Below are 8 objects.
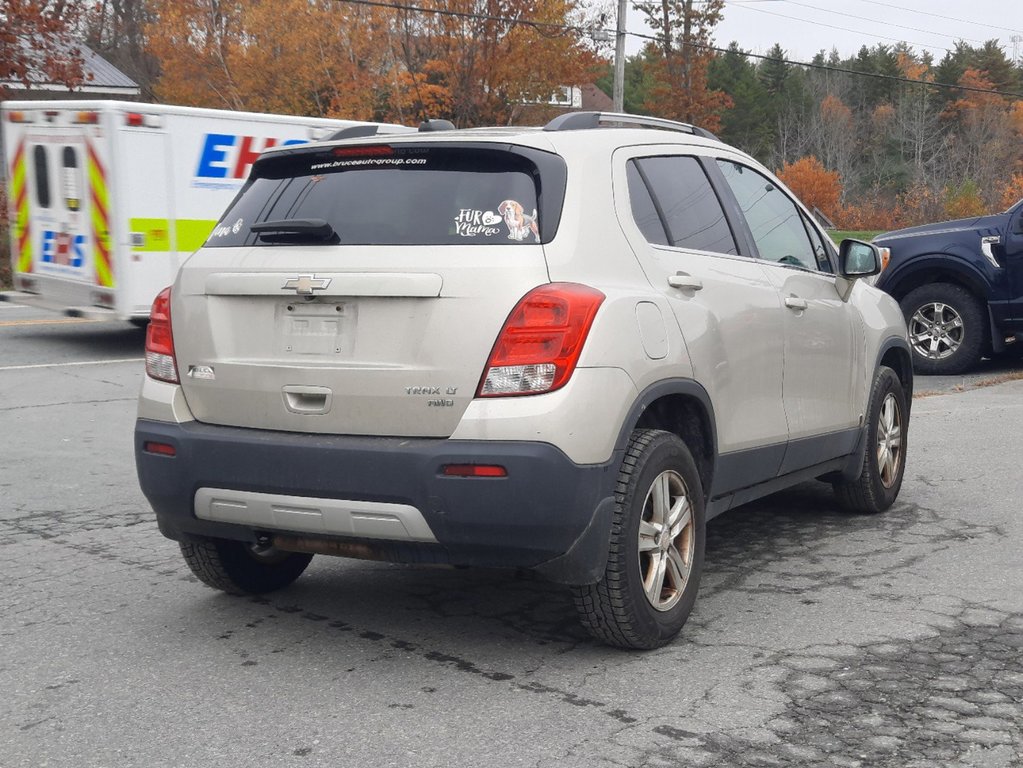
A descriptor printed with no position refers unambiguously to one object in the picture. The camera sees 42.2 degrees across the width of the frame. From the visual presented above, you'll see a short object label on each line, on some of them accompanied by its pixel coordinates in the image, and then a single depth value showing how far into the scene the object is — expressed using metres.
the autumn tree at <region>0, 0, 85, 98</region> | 24.59
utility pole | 35.62
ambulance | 13.63
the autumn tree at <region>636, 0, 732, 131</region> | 54.75
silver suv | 4.07
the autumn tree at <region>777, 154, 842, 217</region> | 68.62
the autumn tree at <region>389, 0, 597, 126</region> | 33.75
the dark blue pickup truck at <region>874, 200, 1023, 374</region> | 12.47
